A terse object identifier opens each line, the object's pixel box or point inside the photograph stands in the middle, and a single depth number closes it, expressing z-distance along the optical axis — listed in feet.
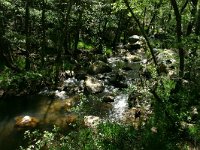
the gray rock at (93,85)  44.96
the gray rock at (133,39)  80.92
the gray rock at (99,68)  52.96
